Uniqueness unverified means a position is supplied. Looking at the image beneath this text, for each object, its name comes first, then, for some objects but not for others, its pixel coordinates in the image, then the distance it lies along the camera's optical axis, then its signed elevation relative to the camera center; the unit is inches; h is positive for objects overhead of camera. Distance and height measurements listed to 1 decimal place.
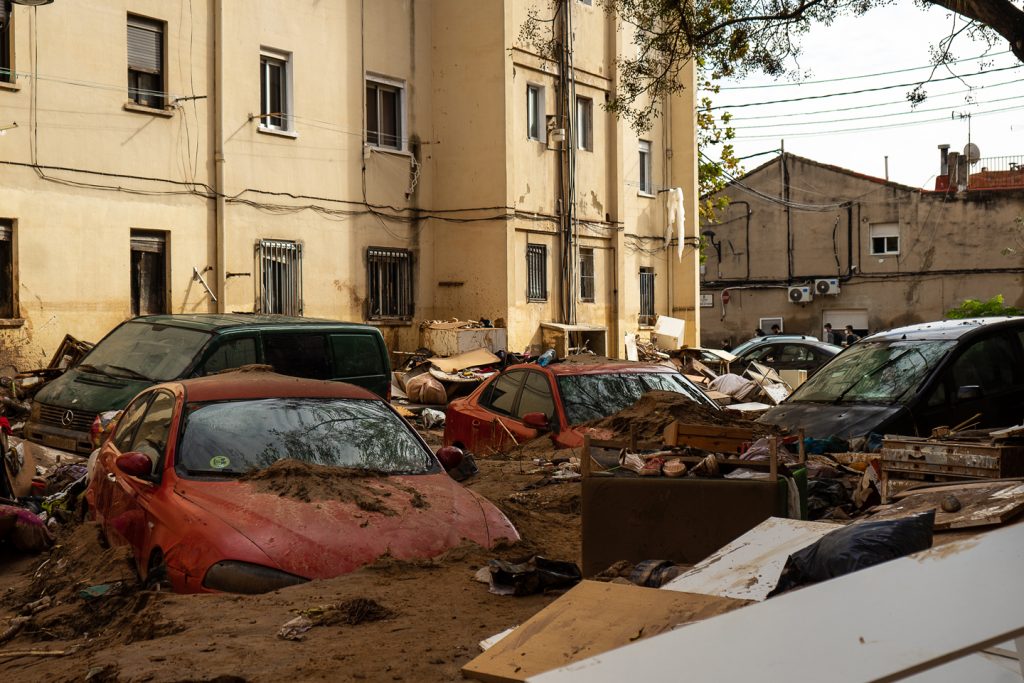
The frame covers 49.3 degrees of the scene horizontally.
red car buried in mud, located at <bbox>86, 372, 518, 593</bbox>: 232.5 -37.9
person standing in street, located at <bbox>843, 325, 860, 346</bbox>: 1448.3 -22.5
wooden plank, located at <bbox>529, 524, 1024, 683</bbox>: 89.4 -26.4
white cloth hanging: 1160.8 +114.4
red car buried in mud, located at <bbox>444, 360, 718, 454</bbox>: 440.8 -31.5
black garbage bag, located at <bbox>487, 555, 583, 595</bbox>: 225.3 -51.8
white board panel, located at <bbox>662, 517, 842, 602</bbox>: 172.4 -39.7
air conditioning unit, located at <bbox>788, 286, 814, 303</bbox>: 1844.2 +42.5
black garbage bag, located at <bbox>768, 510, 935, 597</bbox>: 153.8 -32.5
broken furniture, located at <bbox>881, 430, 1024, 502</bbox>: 289.4 -37.8
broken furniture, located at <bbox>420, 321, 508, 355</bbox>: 890.1 -10.6
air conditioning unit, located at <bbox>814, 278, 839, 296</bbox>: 1819.6 +53.6
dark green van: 482.0 -14.3
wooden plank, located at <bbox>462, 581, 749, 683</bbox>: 151.9 -44.0
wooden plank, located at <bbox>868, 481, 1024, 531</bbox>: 199.5 -36.3
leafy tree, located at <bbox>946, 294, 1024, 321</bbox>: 1278.3 +10.6
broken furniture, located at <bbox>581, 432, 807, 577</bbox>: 229.5 -40.1
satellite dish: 1868.8 +278.5
